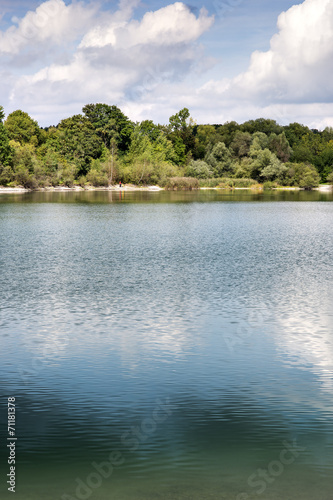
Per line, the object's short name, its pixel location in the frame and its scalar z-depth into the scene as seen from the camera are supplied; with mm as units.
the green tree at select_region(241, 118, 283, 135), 196650
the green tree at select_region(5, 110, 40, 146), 178538
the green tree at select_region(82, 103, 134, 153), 165500
